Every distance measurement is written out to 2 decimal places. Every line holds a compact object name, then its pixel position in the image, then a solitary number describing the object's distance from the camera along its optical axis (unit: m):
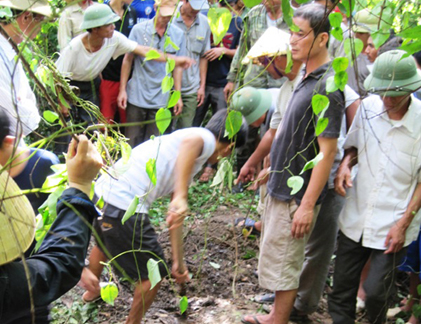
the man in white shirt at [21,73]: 2.69
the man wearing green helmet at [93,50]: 4.29
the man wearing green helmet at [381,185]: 2.89
